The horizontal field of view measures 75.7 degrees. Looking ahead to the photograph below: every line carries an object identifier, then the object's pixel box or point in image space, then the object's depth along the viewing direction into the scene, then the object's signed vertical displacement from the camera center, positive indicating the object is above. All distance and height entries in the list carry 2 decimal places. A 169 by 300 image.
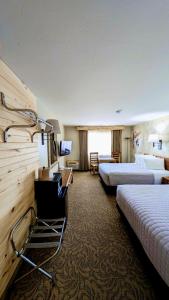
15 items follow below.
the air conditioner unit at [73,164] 5.08 -0.78
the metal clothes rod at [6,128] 0.98 +0.21
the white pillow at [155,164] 3.26 -0.52
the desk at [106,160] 4.95 -0.59
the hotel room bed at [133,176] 2.89 -0.79
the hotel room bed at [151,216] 0.96 -0.82
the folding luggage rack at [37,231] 1.13 -1.07
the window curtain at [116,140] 5.35 +0.35
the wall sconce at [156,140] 3.59 +0.23
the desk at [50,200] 1.56 -0.77
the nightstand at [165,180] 2.70 -0.85
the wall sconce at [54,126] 2.20 +0.44
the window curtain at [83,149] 5.32 -0.11
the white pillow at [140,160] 3.62 -0.48
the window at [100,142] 5.42 +0.26
